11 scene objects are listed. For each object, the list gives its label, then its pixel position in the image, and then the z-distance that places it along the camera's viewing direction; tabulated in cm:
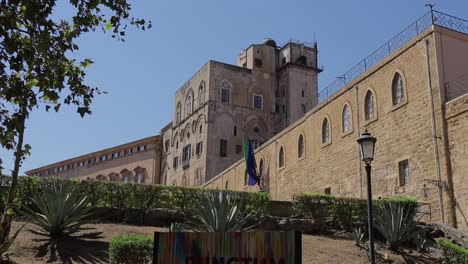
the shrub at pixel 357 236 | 1402
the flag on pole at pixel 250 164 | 3378
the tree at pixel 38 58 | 630
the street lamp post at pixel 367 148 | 940
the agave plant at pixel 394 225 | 1402
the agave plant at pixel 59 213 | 1170
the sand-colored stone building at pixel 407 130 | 1783
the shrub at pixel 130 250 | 960
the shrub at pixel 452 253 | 1162
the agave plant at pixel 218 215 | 1224
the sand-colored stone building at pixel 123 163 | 6166
